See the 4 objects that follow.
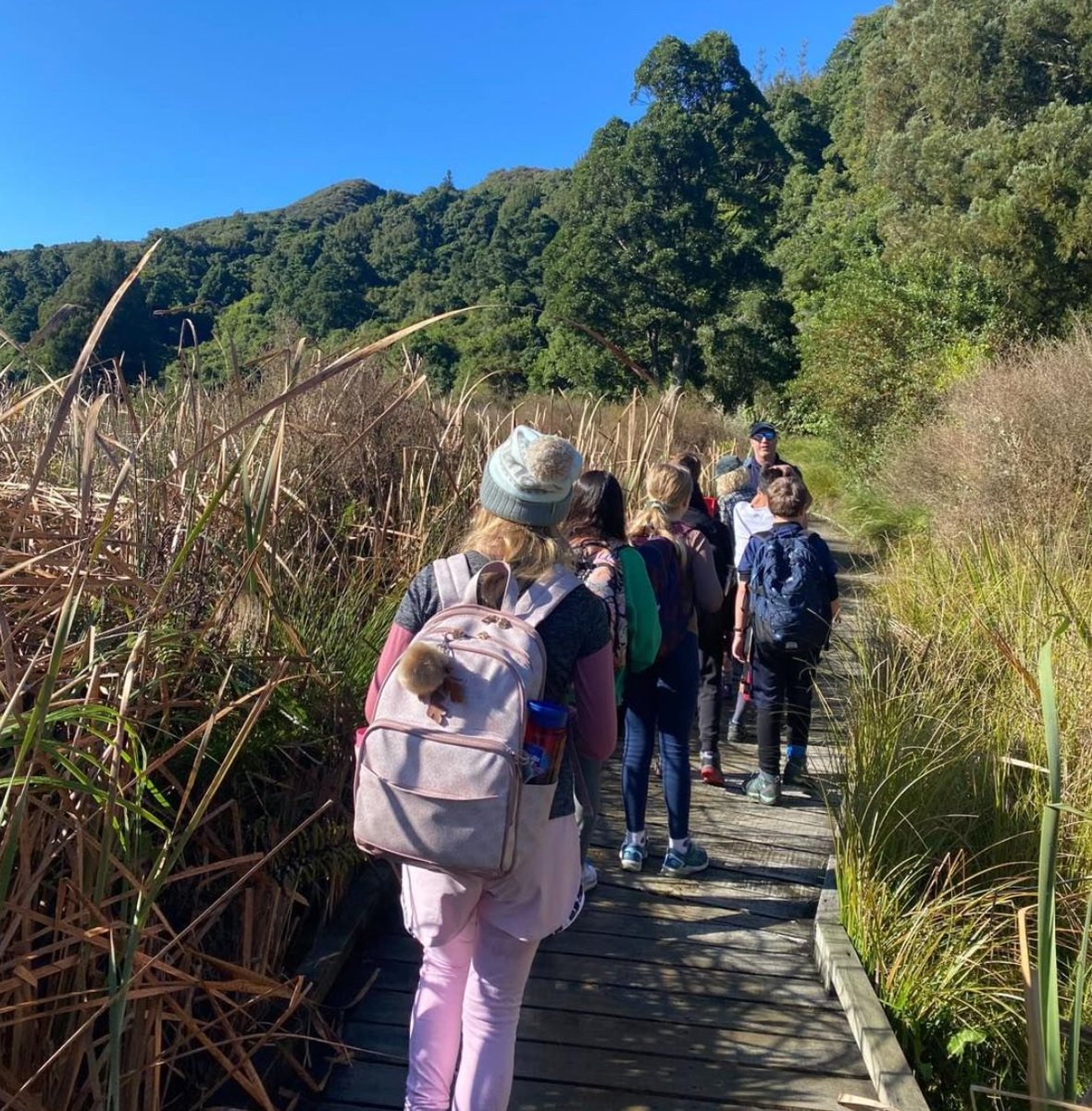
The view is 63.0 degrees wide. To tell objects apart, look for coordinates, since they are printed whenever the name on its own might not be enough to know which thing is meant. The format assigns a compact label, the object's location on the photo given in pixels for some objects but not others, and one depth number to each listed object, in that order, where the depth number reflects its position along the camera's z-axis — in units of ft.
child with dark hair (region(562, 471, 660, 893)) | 8.42
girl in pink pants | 5.96
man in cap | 17.85
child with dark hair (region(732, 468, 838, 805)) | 12.23
